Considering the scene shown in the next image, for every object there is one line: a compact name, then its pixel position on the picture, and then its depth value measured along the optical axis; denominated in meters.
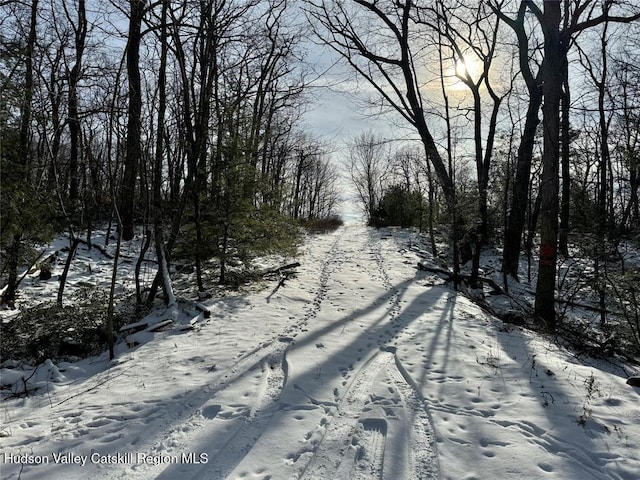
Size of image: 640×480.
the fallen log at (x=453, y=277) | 10.31
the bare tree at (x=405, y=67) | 11.34
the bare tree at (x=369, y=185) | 42.25
